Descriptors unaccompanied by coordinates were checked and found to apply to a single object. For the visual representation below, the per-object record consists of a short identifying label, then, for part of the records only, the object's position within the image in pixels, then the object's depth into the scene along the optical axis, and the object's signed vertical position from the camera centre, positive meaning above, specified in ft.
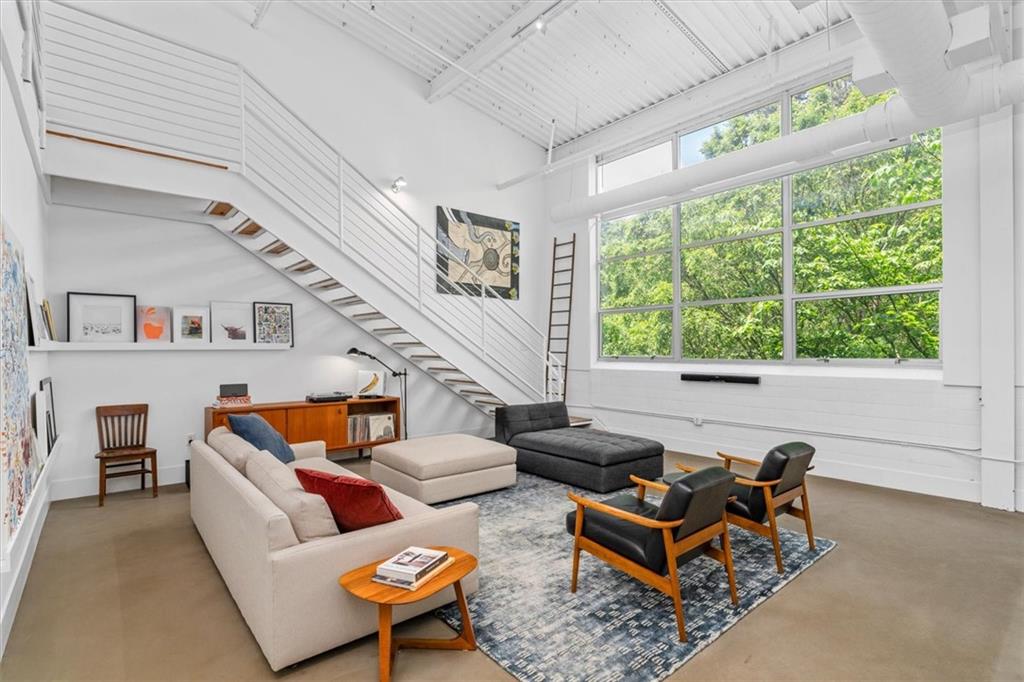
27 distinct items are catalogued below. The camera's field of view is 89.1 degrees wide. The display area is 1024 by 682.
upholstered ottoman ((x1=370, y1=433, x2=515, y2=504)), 15.26 -3.91
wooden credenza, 18.31 -2.92
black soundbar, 20.65 -1.55
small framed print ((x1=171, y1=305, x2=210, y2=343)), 18.44 +0.58
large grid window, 17.93 +3.35
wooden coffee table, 7.13 -3.50
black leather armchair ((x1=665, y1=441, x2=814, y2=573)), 10.94 -3.37
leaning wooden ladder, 28.37 +2.22
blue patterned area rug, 7.83 -4.80
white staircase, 14.34 +5.04
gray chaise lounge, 16.67 -3.75
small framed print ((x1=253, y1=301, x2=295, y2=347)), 20.22 +0.68
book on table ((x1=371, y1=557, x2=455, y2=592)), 7.32 -3.44
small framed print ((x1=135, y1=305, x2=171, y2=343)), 17.84 +0.60
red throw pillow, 8.42 -2.58
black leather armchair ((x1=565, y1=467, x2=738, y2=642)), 8.61 -3.43
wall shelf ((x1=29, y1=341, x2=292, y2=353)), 15.56 -0.21
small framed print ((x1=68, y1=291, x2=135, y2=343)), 16.58 +0.78
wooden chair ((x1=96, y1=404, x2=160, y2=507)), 16.02 -3.17
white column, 14.96 +1.02
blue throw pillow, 13.35 -2.42
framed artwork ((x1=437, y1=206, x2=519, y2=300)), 25.32 +4.59
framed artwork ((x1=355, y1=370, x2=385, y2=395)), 21.77 -1.77
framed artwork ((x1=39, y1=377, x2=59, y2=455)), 13.68 -1.93
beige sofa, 7.48 -3.50
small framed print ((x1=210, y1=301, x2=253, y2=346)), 19.25 +0.66
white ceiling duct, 9.73 +5.94
